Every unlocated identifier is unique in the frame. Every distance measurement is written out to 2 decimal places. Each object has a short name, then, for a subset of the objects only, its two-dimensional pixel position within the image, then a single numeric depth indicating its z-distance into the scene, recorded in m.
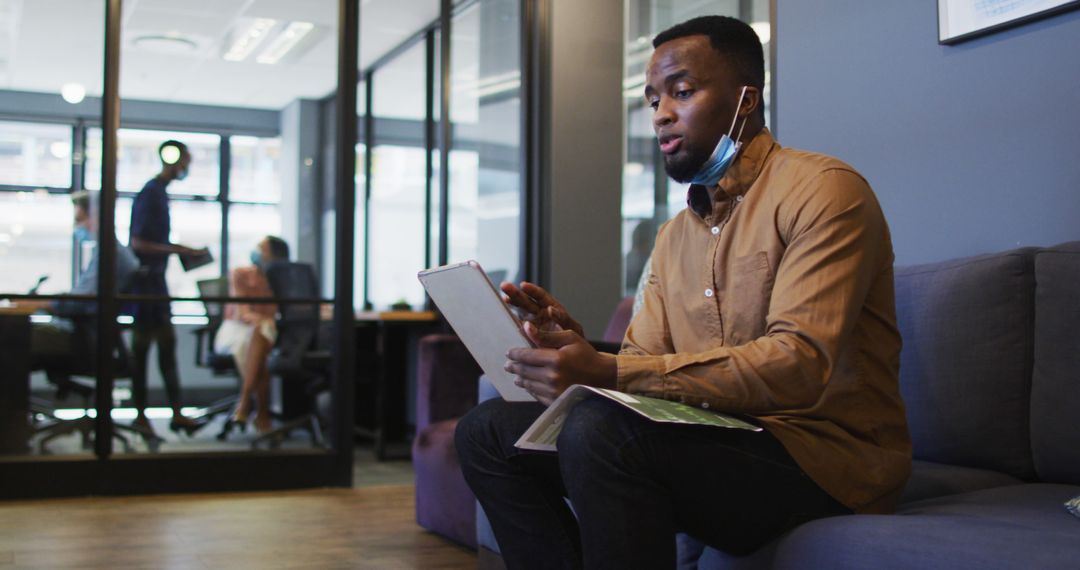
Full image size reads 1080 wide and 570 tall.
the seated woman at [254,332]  4.50
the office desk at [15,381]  4.12
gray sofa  1.81
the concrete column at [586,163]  4.67
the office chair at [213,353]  4.38
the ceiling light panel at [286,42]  4.52
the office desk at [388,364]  5.86
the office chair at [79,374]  4.14
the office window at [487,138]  5.04
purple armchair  3.21
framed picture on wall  2.33
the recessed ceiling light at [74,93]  4.16
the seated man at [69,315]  4.16
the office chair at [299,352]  4.58
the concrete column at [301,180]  4.60
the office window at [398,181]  6.80
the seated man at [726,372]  1.48
